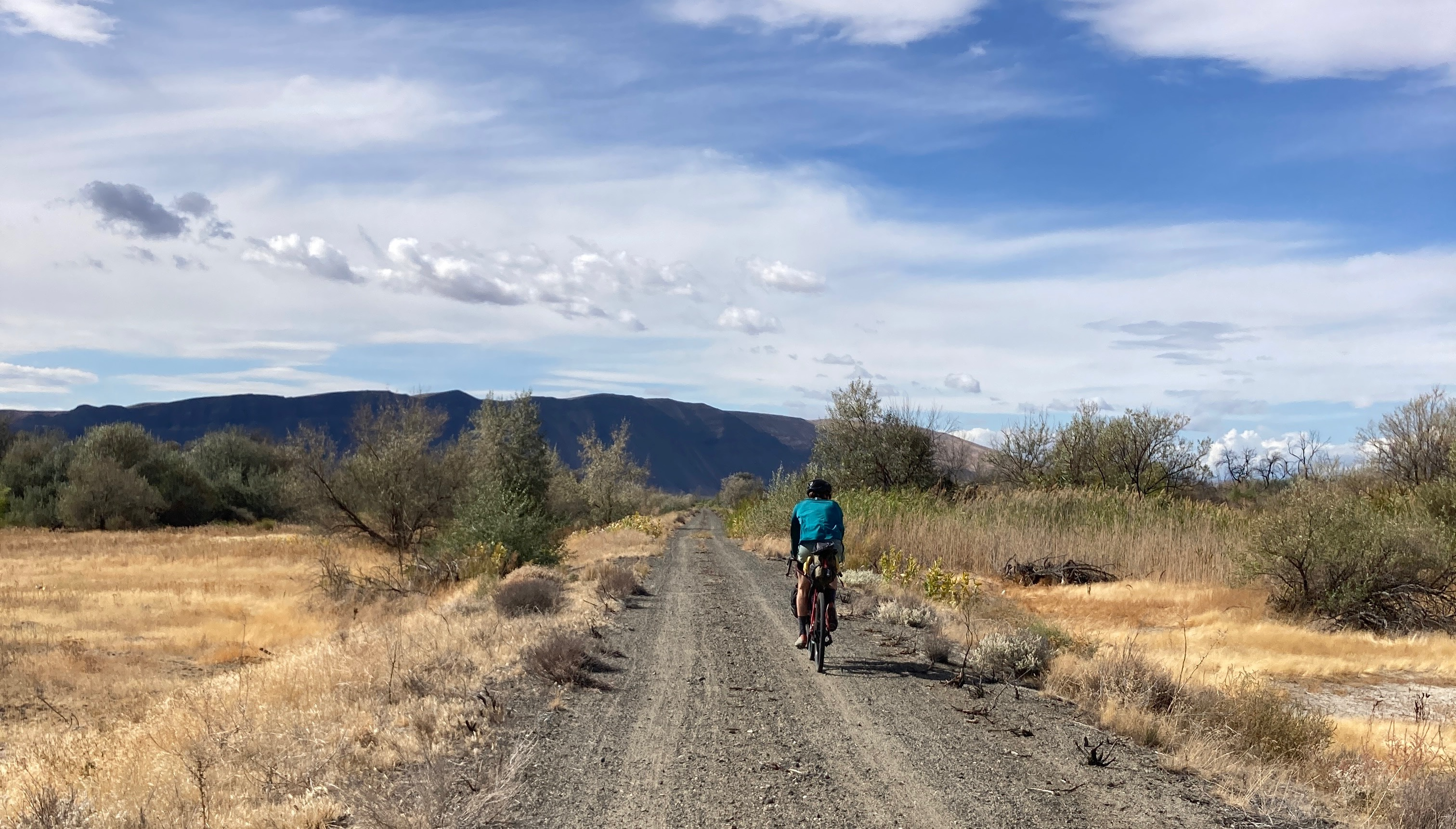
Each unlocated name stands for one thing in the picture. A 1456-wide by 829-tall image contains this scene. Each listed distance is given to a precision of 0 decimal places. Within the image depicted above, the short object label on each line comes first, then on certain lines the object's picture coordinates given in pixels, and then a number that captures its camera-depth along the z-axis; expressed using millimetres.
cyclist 9953
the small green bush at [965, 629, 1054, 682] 9266
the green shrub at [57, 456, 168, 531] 51188
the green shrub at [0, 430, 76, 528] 53000
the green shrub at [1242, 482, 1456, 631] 14766
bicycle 9617
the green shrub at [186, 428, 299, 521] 62875
